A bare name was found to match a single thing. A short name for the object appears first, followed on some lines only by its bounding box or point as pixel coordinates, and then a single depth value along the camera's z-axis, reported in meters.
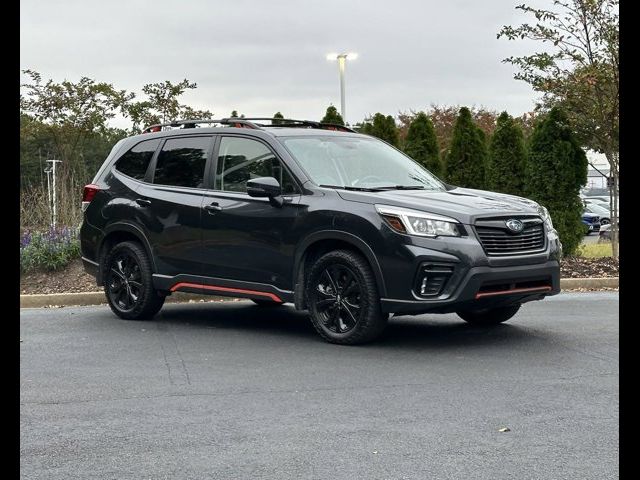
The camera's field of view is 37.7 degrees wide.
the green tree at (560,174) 15.62
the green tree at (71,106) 31.55
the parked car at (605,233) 33.96
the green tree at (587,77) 15.07
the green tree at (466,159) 17.00
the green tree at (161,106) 27.38
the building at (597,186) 71.94
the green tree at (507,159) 16.44
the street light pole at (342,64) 33.33
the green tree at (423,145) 17.55
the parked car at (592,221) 39.34
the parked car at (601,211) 39.78
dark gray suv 7.73
